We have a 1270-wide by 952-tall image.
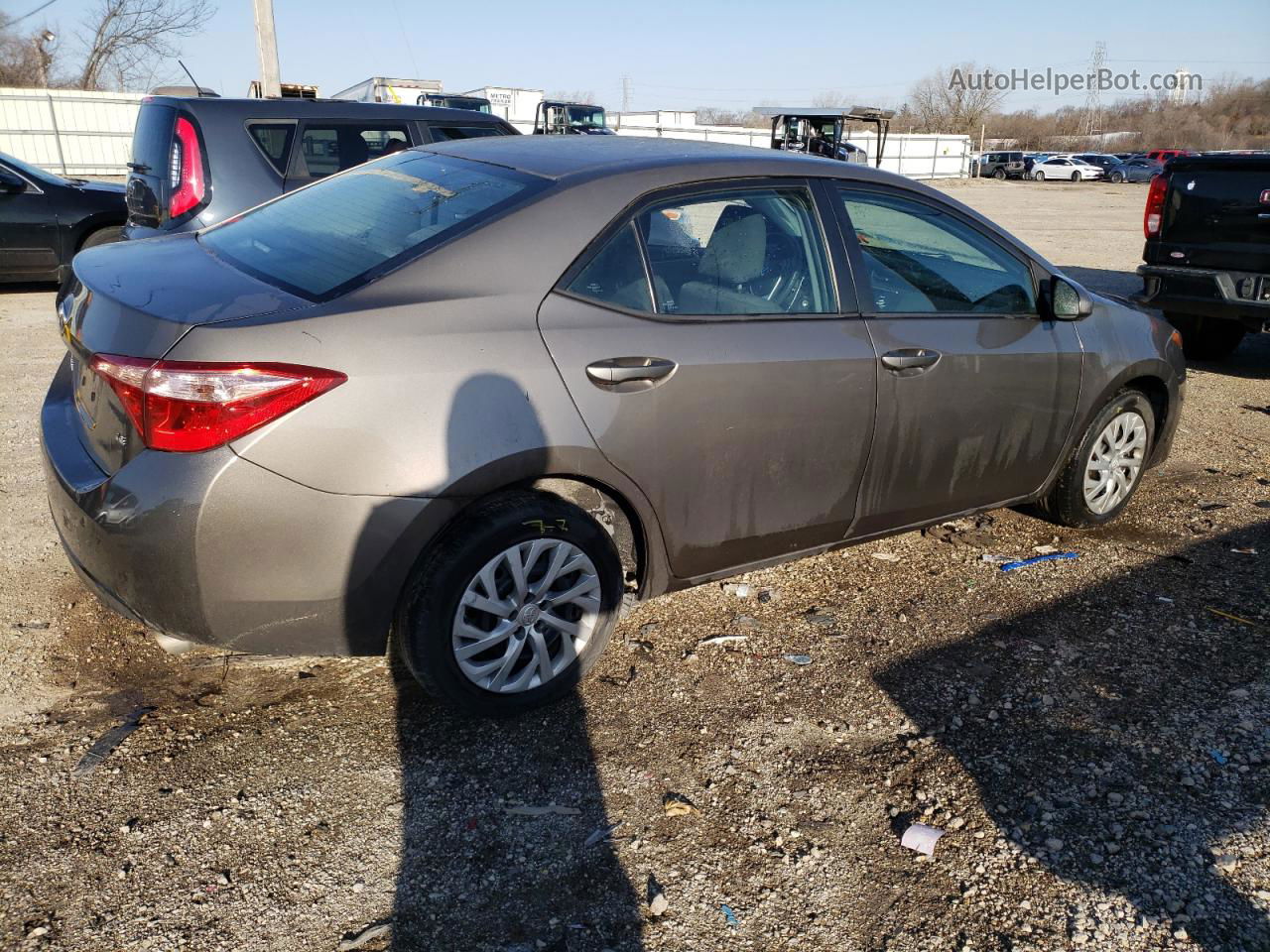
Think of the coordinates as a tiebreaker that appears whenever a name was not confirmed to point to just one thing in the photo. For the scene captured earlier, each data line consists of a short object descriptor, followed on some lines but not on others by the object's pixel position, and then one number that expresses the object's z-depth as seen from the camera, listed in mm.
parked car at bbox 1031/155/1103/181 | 47750
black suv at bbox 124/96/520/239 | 6547
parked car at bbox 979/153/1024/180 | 48531
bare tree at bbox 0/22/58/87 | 46125
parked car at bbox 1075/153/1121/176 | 48331
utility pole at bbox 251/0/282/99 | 14422
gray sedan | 2580
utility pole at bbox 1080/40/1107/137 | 98875
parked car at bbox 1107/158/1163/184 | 48094
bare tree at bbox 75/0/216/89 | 42656
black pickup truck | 7203
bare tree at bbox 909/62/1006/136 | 72562
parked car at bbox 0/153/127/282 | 9609
